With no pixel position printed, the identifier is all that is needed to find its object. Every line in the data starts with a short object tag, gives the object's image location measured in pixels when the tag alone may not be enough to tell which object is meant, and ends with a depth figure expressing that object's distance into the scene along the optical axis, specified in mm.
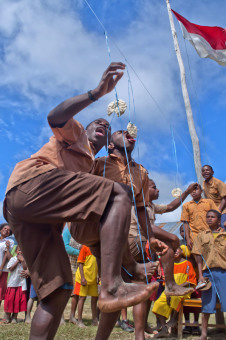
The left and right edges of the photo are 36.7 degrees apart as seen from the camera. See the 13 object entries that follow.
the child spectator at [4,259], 6941
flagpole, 9070
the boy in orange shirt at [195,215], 6316
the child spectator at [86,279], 6414
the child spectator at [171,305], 5564
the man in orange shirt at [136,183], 3439
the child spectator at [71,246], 7170
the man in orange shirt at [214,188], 6633
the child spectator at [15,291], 6477
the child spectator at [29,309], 6517
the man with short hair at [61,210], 2096
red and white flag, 8602
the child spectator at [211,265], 5031
